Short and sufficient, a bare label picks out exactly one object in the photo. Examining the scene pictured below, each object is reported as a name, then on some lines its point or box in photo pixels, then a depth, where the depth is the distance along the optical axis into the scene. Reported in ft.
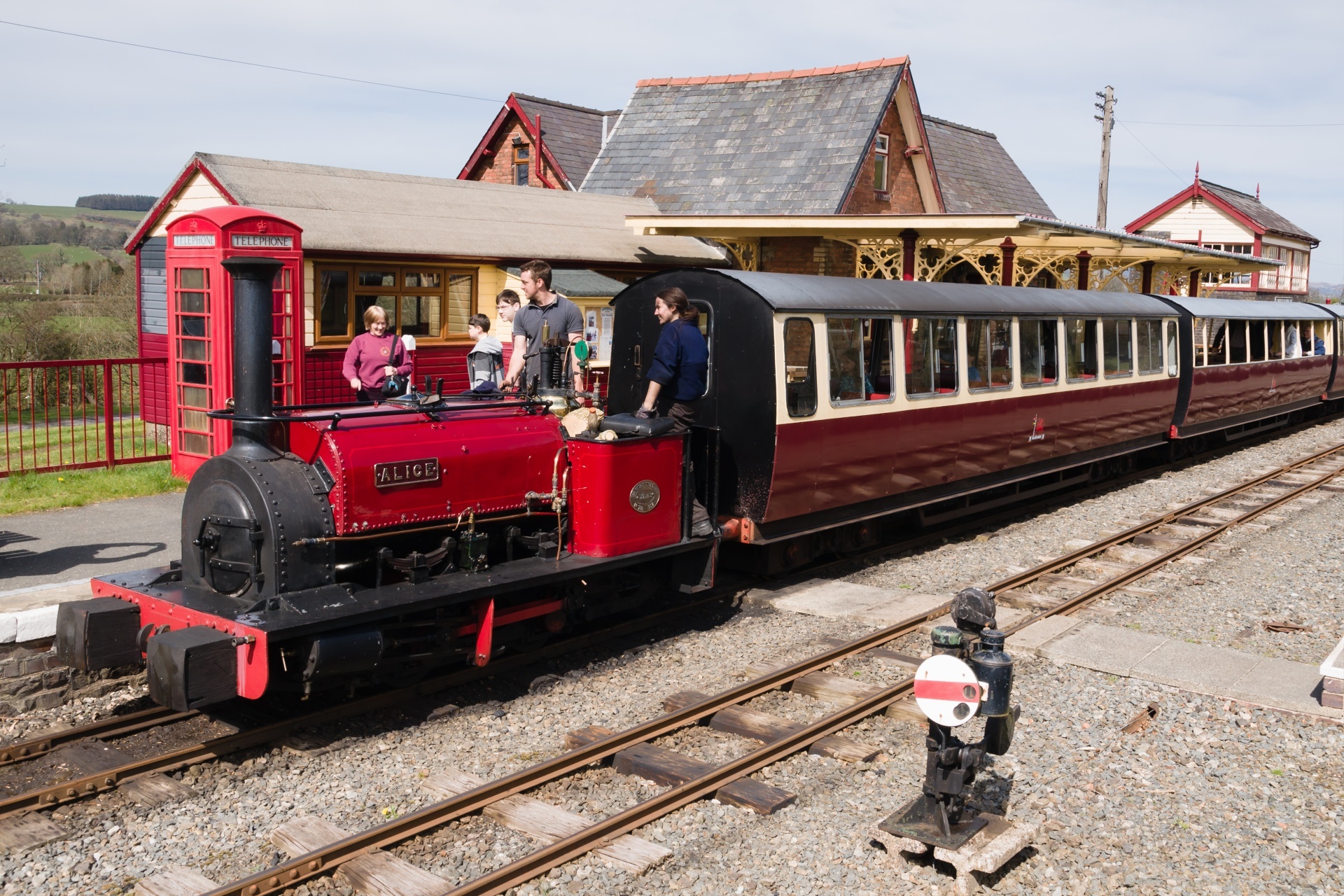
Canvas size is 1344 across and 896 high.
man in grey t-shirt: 25.99
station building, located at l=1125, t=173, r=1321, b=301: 161.89
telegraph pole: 101.84
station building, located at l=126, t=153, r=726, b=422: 44.73
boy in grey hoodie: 33.37
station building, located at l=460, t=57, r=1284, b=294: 59.06
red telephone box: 33.88
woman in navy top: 24.79
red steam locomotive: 18.35
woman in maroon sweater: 31.58
